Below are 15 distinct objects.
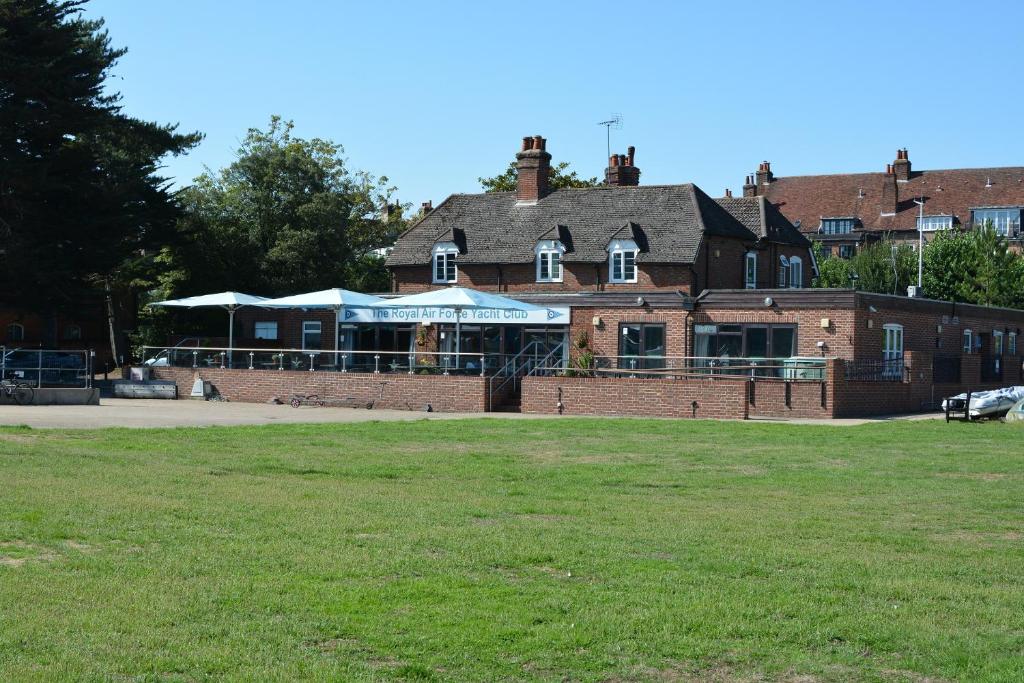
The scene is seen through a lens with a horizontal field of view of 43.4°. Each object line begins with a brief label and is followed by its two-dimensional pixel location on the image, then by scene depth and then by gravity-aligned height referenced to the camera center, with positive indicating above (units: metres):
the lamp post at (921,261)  67.88 +5.95
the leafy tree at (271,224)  55.22 +6.12
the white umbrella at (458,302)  37.22 +1.84
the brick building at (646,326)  34.53 +1.34
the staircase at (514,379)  36.22 -0.41
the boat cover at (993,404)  31.48 -0.76
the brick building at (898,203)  96.12 +13.10
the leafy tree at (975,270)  66.81 +5.47
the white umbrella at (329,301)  41.03 +1.95
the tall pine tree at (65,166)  42.94 +6.85
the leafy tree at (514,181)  68.56 +9.95
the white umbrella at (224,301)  42.56 +1.95
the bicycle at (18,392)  34.12 -0.95
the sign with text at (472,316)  37.91 +1.45
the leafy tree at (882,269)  74.25 +6.00
